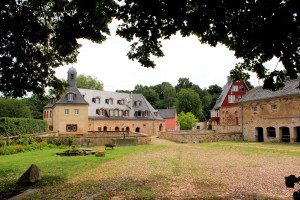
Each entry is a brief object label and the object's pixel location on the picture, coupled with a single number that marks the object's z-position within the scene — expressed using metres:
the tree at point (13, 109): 58.50
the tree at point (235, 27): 5.43
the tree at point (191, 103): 86.62
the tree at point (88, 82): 77.62
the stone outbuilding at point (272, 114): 29.47
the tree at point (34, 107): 71.05
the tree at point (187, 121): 69.19
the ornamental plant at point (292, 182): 2.93
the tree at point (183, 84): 115.69
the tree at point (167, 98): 99.93
